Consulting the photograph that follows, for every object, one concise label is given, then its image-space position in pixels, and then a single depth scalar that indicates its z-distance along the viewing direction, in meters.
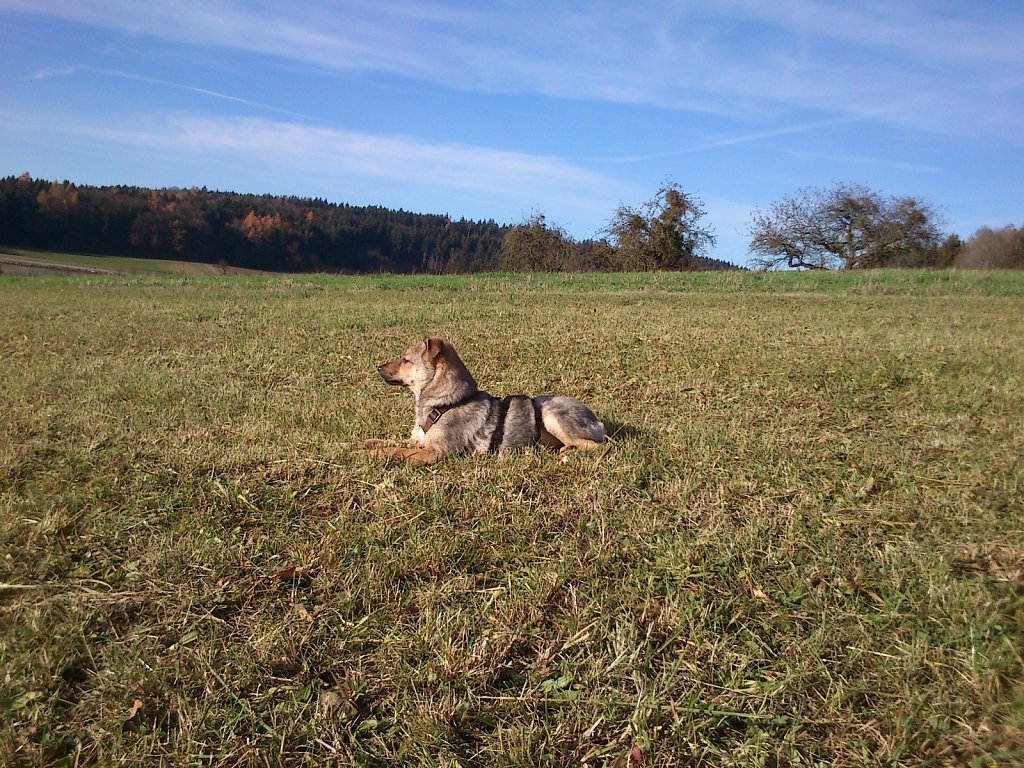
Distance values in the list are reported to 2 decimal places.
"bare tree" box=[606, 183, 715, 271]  59.28
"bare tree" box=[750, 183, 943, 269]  56.47
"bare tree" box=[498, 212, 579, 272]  65.88
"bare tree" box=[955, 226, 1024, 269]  54.06
